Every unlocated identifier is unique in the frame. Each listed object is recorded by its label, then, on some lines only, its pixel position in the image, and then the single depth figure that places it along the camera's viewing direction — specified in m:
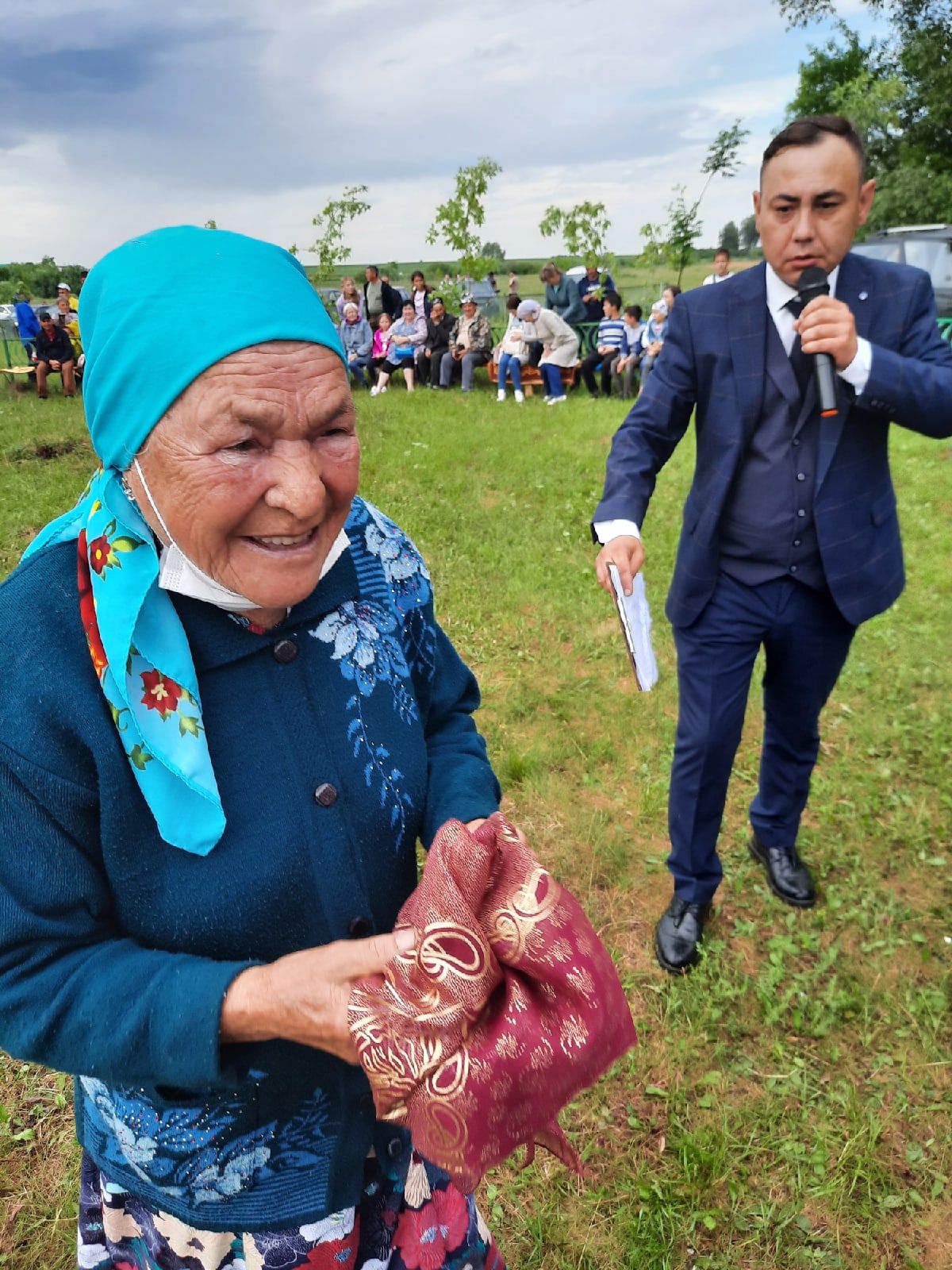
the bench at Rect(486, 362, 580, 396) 12.50
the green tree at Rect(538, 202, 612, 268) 14.48
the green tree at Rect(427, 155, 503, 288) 14.64
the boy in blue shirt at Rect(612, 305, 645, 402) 11.72
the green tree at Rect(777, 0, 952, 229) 23.53
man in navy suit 2.31
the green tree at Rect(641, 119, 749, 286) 15.70
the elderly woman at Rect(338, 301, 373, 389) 13.95
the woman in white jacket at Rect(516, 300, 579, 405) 12.14
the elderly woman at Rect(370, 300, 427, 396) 13.62
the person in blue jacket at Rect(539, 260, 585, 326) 13.37
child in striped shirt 11.91
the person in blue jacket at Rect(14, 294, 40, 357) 14.62
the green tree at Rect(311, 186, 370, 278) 16.06
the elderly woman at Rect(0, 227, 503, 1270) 1.07
